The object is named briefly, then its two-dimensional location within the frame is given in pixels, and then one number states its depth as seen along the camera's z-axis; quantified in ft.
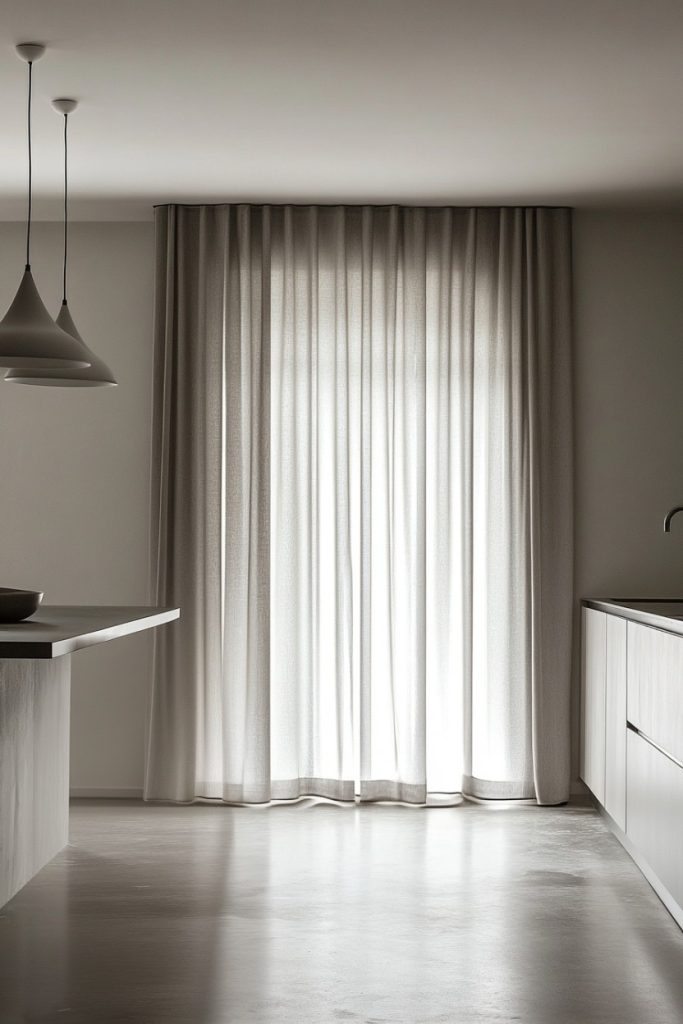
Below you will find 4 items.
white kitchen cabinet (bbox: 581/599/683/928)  11.59
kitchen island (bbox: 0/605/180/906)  11.28
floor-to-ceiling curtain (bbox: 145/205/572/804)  17.31
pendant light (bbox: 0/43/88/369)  10.65
